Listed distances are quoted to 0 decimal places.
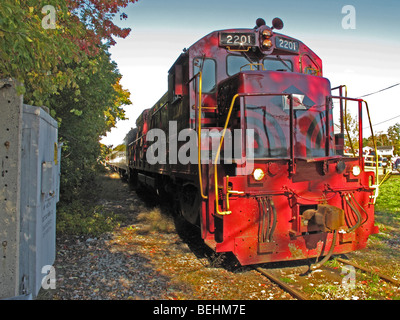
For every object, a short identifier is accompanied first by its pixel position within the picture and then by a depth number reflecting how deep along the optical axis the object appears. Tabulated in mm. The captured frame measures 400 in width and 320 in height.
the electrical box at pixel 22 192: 3143
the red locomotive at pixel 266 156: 4449
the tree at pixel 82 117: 8992
